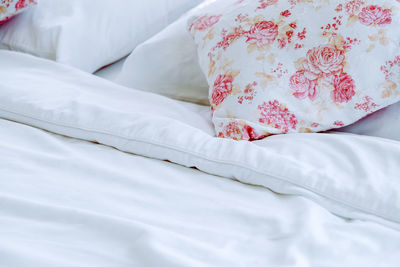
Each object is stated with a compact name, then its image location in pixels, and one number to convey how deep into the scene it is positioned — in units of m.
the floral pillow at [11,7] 2.55
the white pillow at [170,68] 2.48
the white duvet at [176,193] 1.90
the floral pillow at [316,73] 2.22
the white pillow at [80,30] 2.57
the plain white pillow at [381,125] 2.25
